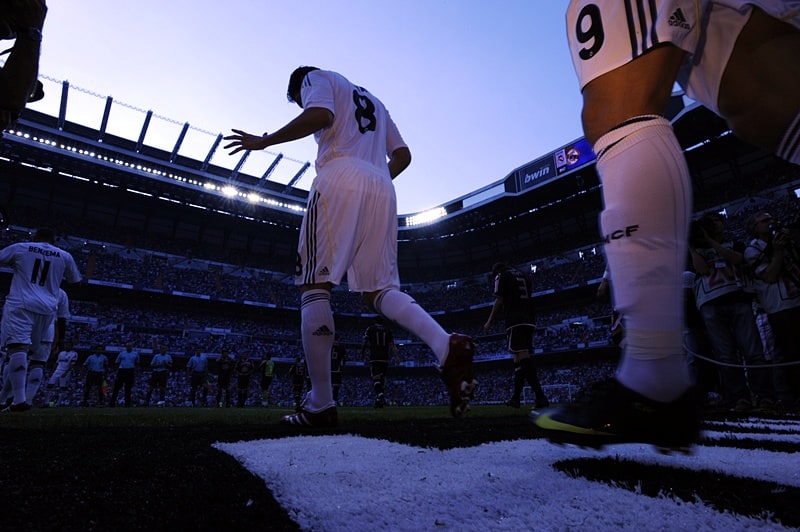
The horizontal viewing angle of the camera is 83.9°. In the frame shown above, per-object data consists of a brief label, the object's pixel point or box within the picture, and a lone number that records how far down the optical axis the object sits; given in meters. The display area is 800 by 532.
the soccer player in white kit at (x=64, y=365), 11.63
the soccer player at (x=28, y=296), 4.63
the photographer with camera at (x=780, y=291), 4.36
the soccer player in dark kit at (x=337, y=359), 12.55
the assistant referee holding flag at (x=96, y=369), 12.05
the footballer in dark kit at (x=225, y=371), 13.86
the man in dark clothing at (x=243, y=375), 14.09
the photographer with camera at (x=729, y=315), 4.67
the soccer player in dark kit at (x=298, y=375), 14.45
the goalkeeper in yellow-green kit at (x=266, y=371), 15.30
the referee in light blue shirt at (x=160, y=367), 12.82
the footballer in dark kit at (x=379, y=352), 10.20
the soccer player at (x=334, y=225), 2.55
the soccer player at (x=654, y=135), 0.95
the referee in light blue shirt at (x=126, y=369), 11.89
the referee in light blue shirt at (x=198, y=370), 13.98
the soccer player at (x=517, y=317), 6.21
